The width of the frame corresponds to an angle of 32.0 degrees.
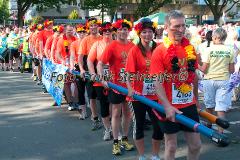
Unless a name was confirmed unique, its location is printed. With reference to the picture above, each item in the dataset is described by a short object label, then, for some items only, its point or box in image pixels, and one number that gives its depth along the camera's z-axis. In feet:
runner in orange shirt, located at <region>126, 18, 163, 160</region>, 16.35
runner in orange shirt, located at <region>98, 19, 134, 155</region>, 19.15
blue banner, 28.22
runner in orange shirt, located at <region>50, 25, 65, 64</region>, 30.25
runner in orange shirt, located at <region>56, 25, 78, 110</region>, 29.01
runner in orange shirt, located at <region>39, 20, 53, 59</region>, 37.32
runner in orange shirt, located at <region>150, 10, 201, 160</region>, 13.32
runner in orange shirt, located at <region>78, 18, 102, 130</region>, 23.47
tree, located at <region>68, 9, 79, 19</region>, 164.55
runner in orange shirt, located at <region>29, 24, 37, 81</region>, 44.00
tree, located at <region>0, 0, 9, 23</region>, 243.17
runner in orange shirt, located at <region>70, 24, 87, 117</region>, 26.04
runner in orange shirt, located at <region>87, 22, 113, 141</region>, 20.80
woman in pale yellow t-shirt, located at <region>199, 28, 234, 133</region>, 21.20
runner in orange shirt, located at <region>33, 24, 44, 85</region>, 39.63
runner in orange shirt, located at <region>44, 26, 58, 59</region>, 33.37
